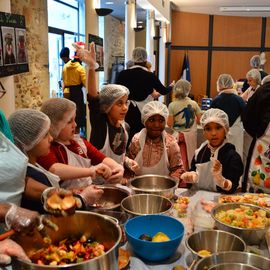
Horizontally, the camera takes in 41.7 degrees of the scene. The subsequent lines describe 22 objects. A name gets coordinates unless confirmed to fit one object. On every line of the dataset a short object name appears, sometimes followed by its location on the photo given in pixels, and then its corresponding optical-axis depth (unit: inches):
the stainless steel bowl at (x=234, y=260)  46.7
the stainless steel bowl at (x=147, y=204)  68.7
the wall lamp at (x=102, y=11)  191.3
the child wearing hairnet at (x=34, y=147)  62.6
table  53.2
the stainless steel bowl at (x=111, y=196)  73.0
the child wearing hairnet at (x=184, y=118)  181.3
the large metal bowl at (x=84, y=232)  44.8
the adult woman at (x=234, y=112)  170.6
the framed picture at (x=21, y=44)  99.1
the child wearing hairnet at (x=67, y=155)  74.3
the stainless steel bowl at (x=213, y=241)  54.4
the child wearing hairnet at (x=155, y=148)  99.3
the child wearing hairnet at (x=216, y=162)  83.6
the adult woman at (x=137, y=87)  154.6
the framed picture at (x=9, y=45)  92.4
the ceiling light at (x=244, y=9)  363.3
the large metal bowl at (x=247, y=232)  56.7
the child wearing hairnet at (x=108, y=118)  98.0
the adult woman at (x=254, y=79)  224.8
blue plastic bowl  53.3
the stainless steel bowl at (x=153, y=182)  81.7
